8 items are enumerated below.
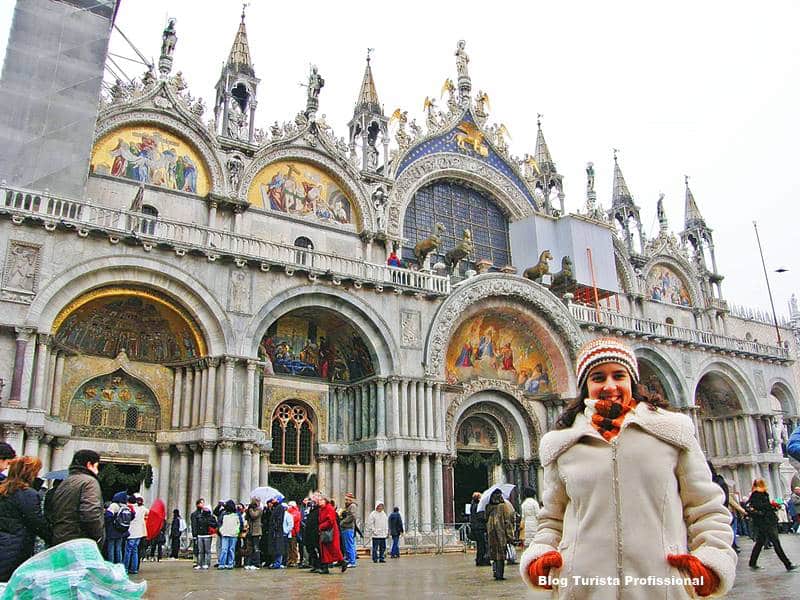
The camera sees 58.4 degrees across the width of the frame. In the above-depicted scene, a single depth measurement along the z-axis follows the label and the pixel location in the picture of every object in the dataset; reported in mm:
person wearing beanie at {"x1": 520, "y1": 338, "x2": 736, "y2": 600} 2932
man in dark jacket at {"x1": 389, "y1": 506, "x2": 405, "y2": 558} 18406
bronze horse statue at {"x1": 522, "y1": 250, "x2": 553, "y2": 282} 26000
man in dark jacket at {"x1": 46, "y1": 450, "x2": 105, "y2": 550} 5574
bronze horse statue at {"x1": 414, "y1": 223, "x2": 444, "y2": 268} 23859
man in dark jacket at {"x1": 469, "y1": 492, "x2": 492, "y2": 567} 14625
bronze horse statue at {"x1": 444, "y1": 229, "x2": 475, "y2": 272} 24172
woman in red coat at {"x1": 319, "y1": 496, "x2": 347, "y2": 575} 13242
